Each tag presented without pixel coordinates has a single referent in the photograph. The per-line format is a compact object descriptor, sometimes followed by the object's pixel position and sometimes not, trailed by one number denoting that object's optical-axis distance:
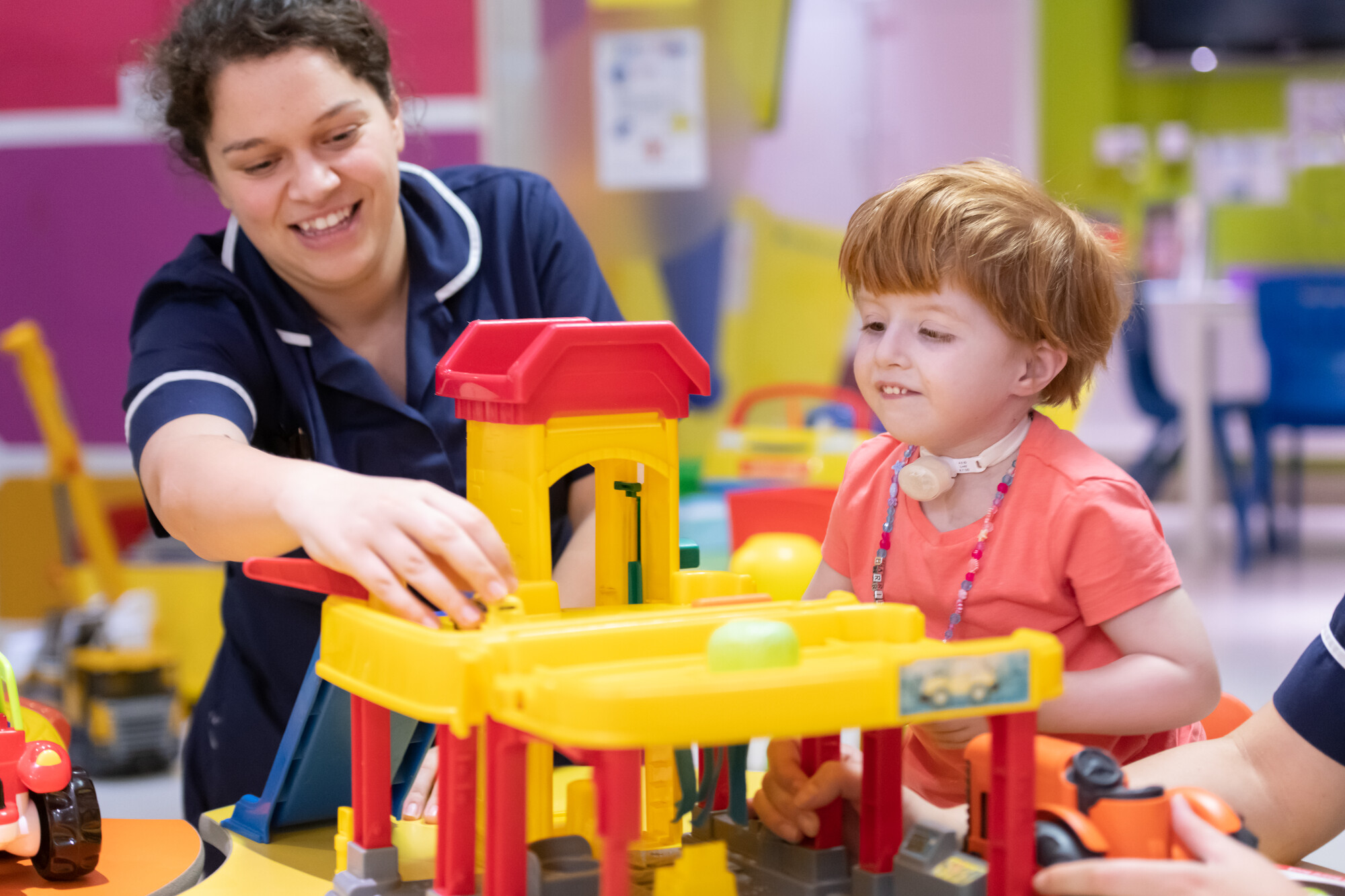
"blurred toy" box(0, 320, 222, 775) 2.72
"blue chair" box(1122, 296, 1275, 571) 4.52
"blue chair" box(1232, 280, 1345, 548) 4.37
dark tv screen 5.92
